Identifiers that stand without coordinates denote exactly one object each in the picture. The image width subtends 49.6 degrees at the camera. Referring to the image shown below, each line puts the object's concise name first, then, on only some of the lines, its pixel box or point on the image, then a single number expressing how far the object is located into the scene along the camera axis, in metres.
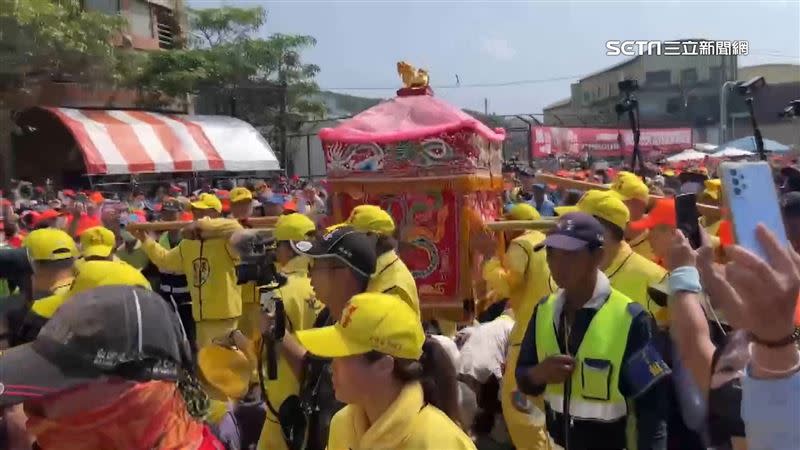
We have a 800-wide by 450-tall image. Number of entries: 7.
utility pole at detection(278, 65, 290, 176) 29.00
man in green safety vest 3.16
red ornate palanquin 6.88
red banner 27.34
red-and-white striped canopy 19.92
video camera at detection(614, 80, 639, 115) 6.92
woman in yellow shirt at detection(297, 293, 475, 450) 2.44
